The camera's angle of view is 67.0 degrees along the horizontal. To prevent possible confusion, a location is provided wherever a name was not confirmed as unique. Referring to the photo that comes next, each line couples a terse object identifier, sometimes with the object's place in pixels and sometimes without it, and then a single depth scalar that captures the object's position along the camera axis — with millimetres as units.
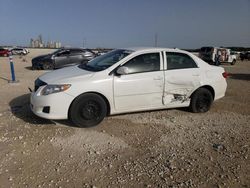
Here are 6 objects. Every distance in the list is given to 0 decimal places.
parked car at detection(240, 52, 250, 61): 28161
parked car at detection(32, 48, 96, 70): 11762
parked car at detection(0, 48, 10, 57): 26830
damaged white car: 3517
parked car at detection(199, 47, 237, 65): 19743
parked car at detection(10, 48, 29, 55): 29882
